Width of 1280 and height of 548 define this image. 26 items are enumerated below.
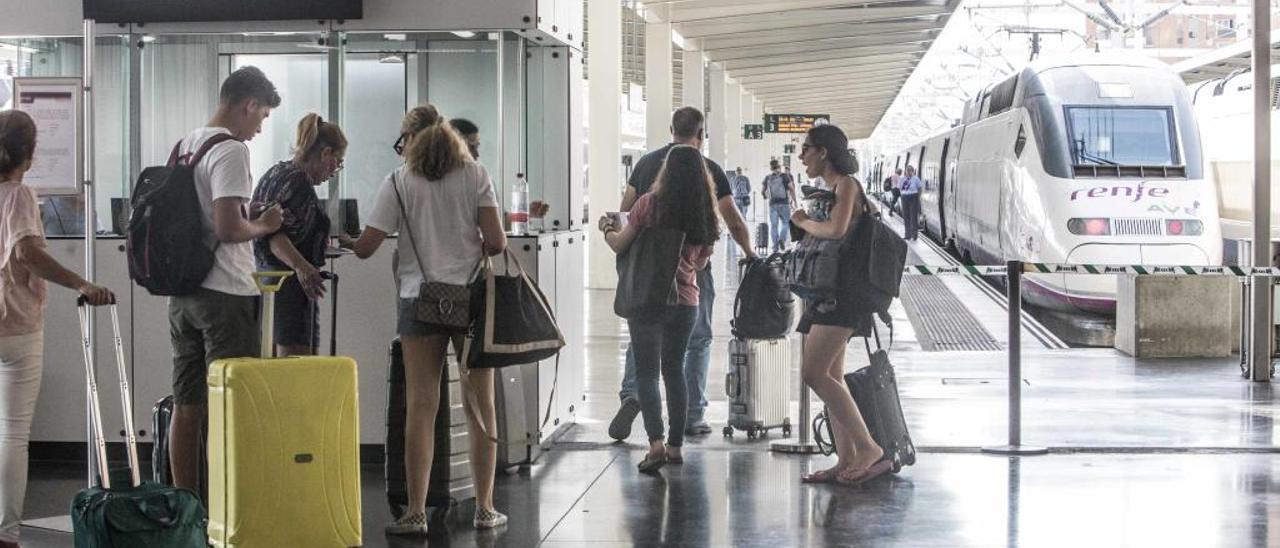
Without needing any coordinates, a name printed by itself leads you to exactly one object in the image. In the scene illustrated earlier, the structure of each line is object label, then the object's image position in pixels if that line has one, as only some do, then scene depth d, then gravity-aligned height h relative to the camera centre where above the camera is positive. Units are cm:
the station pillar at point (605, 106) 2234 +195
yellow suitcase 589 -74
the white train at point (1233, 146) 2264 +142
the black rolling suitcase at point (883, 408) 816 -80
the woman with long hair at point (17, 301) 603 -20
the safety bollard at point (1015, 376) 899 -72
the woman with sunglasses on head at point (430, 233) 653 +5
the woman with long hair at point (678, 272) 791 -12
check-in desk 854 -49
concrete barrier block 1381 -63
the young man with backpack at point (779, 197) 3238 +95
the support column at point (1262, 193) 1215 +38
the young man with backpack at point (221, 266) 609 -7
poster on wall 732 +52
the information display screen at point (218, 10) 846 +120
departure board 4250 +314
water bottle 873 +18
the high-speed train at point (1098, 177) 1909 +80
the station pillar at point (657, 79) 2845 +291
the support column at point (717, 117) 4098 +320
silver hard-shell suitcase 949 -81
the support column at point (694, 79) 3375 +342
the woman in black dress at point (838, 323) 771 -37
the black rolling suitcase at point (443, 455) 713 -92
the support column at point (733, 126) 4759 +343
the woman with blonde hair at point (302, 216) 701 +13
